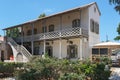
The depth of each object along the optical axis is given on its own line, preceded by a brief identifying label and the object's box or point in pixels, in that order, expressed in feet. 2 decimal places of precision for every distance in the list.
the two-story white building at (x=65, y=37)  35.08
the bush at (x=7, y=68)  20.67
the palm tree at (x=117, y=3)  17.44
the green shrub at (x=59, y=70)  13.91
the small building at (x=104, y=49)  30.90
